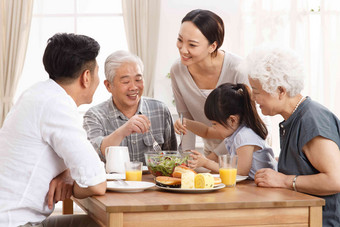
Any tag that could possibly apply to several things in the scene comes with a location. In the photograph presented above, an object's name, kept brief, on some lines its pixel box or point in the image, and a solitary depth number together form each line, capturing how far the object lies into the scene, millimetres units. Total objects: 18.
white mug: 4033
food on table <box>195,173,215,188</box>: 3177
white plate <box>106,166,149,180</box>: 3748
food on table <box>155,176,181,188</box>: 3256
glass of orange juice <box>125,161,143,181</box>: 3559
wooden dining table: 2702
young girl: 3924
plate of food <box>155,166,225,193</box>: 3160
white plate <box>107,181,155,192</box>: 3171
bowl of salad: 3626
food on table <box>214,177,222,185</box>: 3309
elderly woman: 3263
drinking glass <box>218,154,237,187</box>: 3444
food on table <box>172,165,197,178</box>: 3455
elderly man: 4802
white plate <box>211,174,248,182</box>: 3659
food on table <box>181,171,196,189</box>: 3186
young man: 2962
